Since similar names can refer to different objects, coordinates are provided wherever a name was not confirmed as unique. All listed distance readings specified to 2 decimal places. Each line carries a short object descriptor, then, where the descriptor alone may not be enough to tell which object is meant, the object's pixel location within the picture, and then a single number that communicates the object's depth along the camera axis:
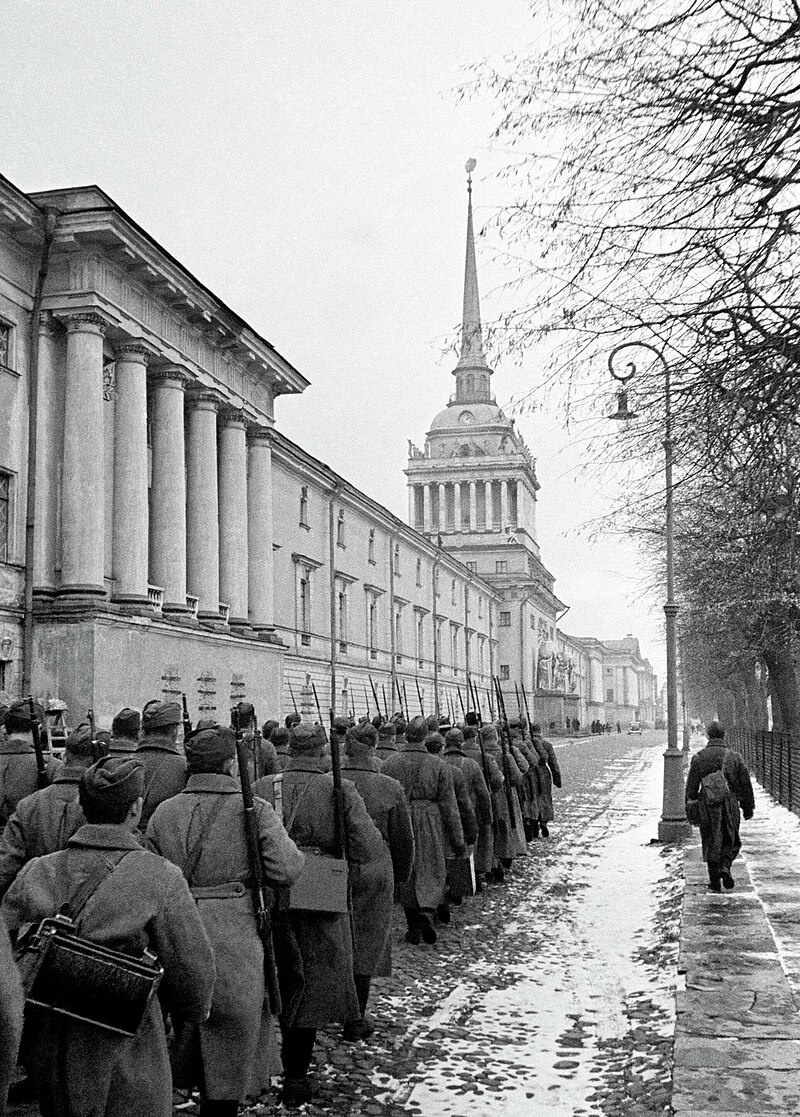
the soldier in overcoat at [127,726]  8.81
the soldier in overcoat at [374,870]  7.61
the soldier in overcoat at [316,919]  6.45
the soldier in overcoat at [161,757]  7.93
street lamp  16.70
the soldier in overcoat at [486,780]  13.21
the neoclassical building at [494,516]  101.19
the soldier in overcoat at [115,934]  3.87
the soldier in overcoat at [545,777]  17.73
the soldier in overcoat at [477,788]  12.45
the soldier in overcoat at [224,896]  5.11
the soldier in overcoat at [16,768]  8.09
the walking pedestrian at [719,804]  11.78
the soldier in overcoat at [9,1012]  2.90
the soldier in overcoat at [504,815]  14.03
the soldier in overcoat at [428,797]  10.88
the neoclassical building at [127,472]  23.23
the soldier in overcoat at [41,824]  5.38
